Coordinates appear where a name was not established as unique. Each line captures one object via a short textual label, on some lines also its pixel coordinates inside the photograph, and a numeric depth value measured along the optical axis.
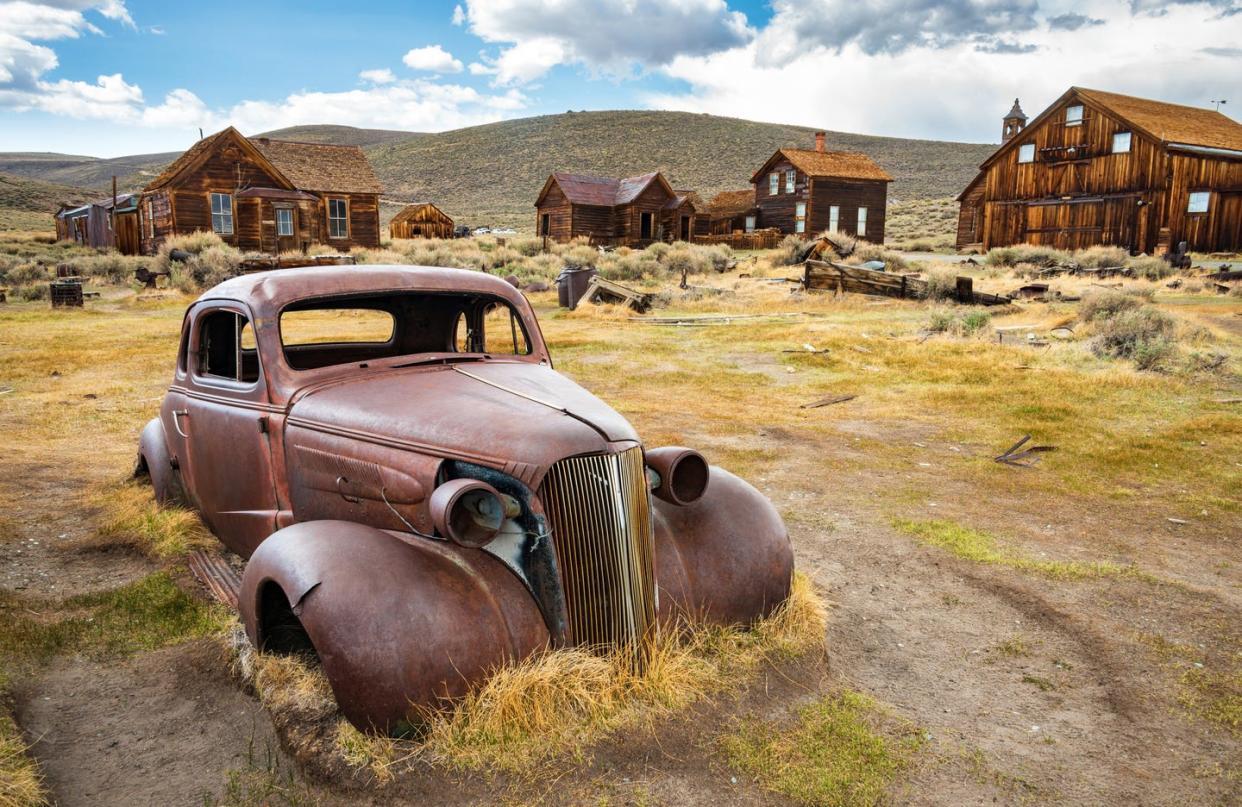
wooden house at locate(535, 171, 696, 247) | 44.62
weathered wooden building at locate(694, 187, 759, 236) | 48.59
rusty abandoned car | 2.93
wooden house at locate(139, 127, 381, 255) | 31.25
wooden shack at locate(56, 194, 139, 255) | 35.75
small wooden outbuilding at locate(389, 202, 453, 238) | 47.12
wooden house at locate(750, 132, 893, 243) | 44.06
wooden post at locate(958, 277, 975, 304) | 18.55
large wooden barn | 32.91
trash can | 20.36
